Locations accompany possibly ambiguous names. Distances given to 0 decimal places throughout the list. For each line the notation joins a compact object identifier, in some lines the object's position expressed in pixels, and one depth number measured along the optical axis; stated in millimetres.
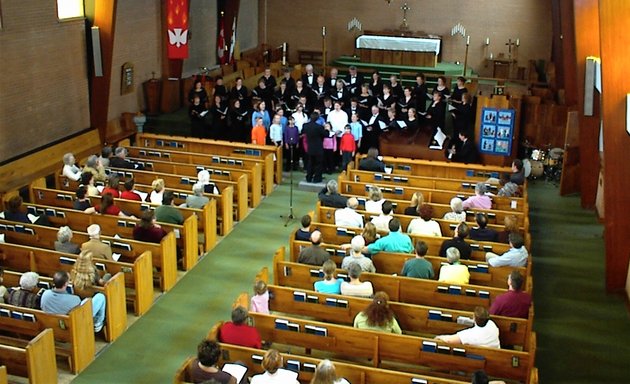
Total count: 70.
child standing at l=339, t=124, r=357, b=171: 13977
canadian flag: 21062
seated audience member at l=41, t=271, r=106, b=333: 7391
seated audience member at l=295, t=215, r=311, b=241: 9393
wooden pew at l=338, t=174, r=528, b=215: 11148
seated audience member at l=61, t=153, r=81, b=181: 11722
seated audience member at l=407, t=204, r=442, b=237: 9758
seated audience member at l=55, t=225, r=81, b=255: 8734
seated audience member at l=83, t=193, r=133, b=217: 9969
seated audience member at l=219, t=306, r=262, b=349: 6883
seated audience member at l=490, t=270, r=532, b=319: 7496
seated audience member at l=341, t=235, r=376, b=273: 8453
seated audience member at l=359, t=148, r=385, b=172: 12680
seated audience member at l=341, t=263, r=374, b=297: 7980
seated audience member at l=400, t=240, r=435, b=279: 8438
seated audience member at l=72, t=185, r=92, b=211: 10414
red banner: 17234
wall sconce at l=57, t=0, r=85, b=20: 13948
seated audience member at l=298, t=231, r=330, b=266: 8797
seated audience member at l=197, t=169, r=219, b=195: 11297
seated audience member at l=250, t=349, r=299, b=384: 6000
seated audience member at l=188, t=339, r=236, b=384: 5977
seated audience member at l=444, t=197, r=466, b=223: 10211
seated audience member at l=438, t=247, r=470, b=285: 8297
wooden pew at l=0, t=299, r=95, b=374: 7355
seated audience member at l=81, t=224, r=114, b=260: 8727
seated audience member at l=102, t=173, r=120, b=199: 10785
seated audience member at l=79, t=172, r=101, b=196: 10828
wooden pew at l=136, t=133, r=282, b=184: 13703
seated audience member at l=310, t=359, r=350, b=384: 5652
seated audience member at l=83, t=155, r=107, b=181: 11672
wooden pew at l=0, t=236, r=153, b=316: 8594
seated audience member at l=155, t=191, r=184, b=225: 10078
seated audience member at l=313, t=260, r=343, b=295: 7980
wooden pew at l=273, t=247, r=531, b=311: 8070
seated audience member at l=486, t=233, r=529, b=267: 8672
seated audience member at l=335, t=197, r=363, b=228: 10133
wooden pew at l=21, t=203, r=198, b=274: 9891
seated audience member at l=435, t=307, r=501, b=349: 6953
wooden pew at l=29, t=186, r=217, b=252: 10477
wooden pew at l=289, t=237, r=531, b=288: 8617
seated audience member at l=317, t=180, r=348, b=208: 10765
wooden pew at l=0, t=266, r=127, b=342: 7969
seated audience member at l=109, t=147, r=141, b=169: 12547
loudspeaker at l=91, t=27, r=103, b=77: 14250
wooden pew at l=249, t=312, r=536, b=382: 6730
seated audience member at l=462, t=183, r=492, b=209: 10812
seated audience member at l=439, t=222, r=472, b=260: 8906
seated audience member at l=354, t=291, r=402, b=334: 7082
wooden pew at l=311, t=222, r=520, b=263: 9273
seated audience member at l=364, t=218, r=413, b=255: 9082
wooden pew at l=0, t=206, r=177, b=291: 9203
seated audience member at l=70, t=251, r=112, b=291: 7883
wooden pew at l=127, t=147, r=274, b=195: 13109
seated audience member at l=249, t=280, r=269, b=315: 7574
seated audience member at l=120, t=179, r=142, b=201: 10756
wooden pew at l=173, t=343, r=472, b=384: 6246
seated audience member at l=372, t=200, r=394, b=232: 9820
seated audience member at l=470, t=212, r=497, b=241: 9484
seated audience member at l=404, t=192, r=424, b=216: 10422
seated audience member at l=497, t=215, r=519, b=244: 9367
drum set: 14828
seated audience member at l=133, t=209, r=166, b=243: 9344
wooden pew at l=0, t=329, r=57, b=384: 6777
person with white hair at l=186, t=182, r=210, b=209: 10780
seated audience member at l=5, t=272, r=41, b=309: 7559
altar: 21547
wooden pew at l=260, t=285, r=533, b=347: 7336
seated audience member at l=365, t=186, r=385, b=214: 10281
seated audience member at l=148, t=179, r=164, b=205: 10582
